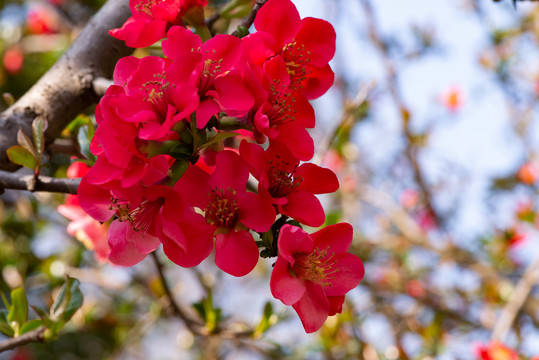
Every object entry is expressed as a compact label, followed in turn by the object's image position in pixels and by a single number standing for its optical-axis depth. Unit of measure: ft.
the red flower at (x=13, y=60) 6.30
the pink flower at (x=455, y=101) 9.54
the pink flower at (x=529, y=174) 7.62
